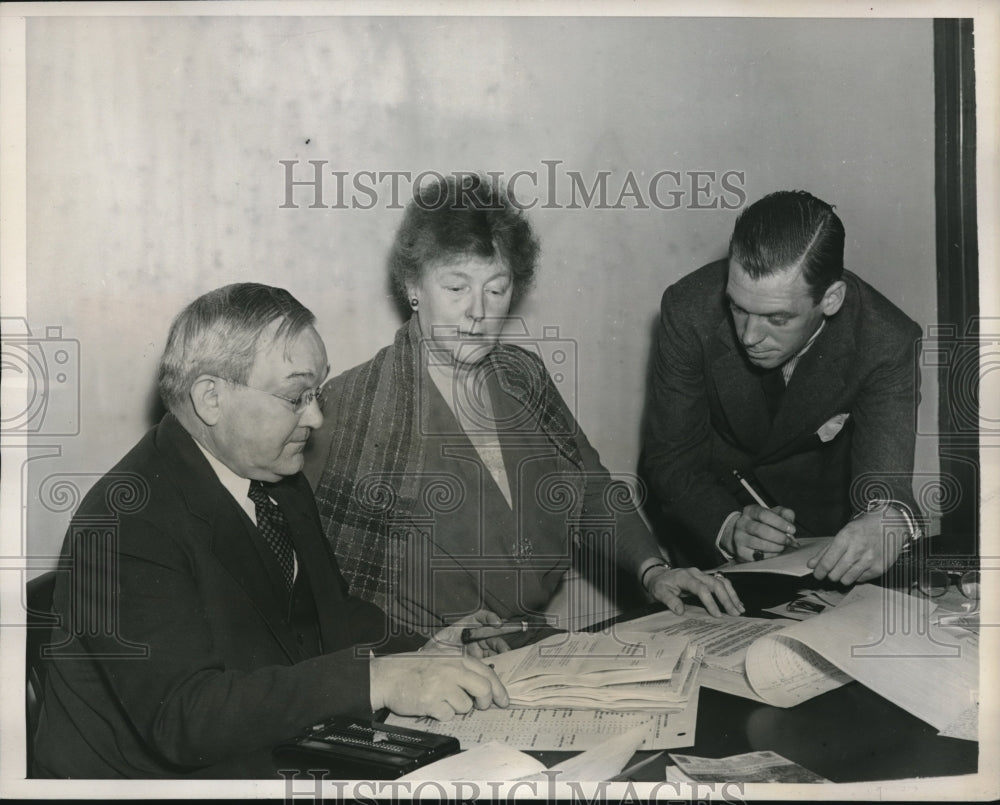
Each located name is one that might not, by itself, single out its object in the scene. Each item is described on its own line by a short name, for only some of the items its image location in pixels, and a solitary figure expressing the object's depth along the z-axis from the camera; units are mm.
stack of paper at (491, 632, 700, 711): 1673
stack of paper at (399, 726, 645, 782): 1557
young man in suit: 2082
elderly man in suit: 1645
